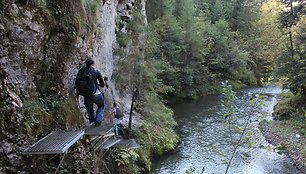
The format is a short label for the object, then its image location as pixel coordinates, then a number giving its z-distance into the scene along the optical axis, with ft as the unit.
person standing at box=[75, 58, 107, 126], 21.01
